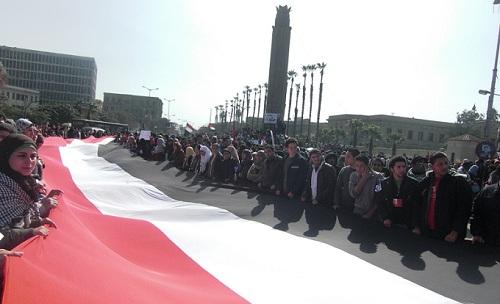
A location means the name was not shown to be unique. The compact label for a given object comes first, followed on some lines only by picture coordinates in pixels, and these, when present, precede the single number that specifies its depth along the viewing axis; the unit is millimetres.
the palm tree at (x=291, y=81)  79938
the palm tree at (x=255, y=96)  106750
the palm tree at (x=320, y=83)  64600
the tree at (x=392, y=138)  85644
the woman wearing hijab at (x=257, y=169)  9812
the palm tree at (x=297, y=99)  74200
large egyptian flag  2986
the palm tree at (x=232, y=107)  129550
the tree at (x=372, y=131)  86650
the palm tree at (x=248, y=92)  109750
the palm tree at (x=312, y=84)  70850
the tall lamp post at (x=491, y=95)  25547
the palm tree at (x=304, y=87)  74500
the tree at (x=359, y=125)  89750
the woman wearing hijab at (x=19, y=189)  3418
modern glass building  130750
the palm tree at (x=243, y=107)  115469
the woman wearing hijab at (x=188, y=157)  13505
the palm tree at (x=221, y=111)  145875
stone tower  52156
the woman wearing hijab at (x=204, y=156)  12347
